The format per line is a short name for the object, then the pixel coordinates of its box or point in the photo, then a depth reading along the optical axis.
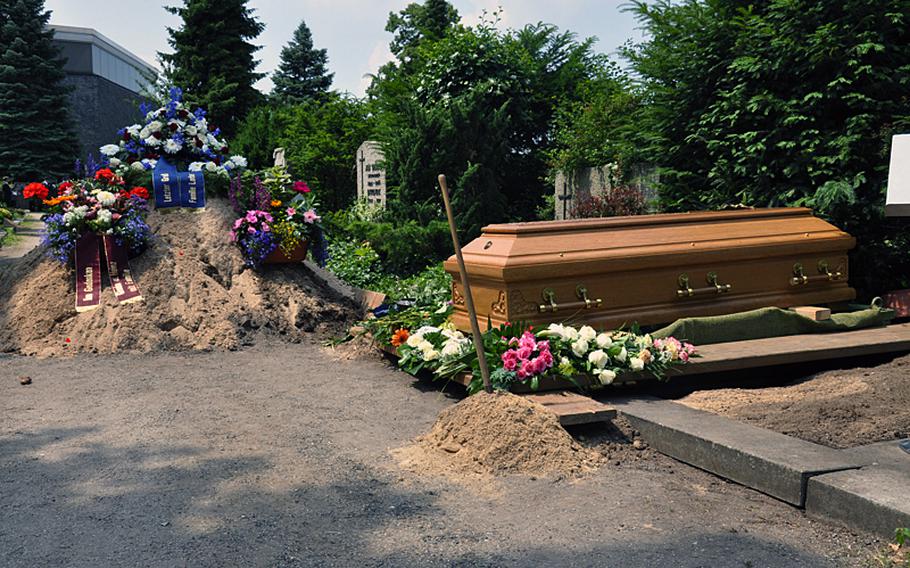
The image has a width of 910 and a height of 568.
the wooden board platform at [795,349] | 5.00
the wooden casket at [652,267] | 5.25
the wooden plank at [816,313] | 5.85
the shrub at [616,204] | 9.61
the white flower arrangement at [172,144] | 8.37
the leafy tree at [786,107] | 6.59
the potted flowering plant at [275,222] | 7.89
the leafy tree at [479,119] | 11.65
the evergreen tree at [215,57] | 24.28
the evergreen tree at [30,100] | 26.48
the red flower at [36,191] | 7.76
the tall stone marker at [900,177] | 4.80
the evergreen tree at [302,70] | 44.81
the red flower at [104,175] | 7.87
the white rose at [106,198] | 7.57
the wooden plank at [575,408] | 4.09
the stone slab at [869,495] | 2.89
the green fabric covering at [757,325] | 5.46
